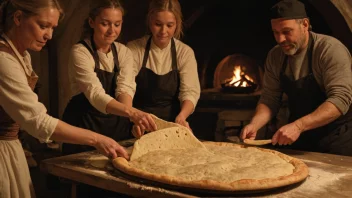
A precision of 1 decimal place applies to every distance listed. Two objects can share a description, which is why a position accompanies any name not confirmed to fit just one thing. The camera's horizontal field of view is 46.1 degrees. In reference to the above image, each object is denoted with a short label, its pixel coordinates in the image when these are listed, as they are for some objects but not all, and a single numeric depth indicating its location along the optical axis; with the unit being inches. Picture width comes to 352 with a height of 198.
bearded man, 89.0
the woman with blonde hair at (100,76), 97.4
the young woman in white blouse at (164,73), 113.7
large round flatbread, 65.5
